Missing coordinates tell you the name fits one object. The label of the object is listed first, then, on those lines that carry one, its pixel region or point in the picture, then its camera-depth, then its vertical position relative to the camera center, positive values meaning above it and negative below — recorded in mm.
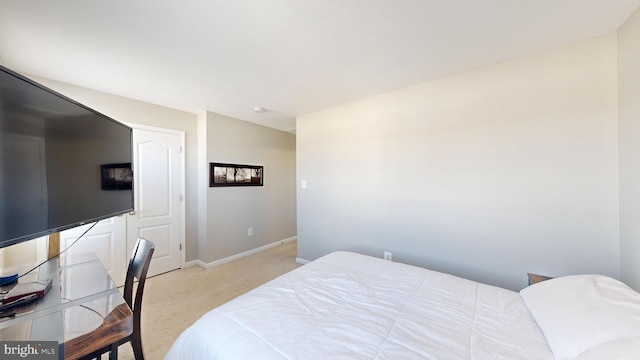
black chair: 1383 -623
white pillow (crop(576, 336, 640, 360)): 707 -578
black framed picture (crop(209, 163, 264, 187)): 3408 +104
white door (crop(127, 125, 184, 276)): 2879 -183
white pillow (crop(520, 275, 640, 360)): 832 -579
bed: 880 -699
